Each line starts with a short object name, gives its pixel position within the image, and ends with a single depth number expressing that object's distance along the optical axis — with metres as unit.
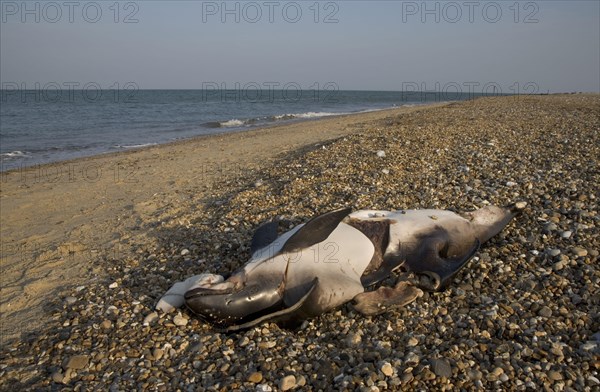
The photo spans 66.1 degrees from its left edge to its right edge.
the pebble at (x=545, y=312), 3.75
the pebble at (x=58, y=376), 3.45
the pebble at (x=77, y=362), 3.59
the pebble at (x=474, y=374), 3.08
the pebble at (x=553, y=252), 4.70
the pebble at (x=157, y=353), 3.64
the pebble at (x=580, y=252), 4.66
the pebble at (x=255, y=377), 3.28
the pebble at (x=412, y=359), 3.29
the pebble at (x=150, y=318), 4.10
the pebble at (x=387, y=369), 3.18
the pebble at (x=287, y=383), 3.20
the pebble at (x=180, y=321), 4.02
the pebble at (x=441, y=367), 3.13
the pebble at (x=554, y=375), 3.02
